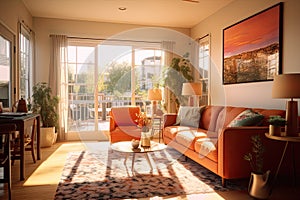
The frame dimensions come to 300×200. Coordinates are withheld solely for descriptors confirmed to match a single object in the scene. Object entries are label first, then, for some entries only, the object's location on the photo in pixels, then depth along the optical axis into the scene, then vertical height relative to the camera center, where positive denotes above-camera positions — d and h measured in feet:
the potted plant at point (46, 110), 16.70 -0.95
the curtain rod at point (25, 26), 15.36 +4.52
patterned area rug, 8.82 -3.37
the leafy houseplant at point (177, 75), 18.99 +1.60
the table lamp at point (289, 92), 8.33 +0.15
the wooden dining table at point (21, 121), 9.84 -1.01
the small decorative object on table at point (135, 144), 10.92 -2.09
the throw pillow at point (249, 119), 10.09 -0.95
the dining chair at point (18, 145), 11.39 -2.36
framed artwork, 11.64 +2.56
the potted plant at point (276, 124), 8.47 -0.95
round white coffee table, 10.66 -2.29
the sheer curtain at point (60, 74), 18.49 +1.62
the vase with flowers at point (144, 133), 11.41 -1.70
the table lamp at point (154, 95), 17.74 +0.08
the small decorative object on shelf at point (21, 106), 12.64 -0.51
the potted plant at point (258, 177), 8.35 -2.70
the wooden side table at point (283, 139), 8.11 -1.38
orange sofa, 9.21 -2.03
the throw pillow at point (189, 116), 15.30 -1.24
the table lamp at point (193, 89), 16.26 +0.47
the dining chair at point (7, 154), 7.95 -1.94
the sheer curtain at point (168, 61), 20.26 +2.83
